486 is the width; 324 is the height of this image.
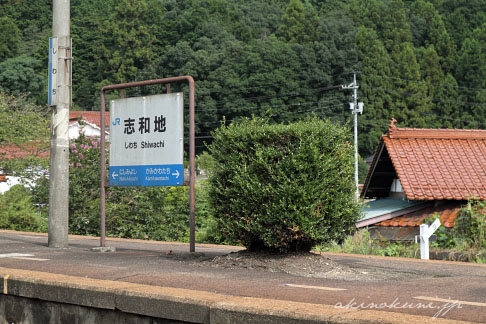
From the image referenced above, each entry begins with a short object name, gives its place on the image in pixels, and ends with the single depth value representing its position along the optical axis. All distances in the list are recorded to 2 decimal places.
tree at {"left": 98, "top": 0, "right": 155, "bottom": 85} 83.12
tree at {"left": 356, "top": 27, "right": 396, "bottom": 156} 79.00
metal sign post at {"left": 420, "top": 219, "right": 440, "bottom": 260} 12.32
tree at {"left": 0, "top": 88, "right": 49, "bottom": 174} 28.78
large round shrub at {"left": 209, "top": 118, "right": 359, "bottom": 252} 8.20
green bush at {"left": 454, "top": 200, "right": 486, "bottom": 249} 13.21
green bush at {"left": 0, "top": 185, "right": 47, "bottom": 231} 19.94
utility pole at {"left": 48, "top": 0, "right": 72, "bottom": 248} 11.41
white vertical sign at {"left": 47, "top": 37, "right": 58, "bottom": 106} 11.58
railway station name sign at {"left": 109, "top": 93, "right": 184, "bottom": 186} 10.12
